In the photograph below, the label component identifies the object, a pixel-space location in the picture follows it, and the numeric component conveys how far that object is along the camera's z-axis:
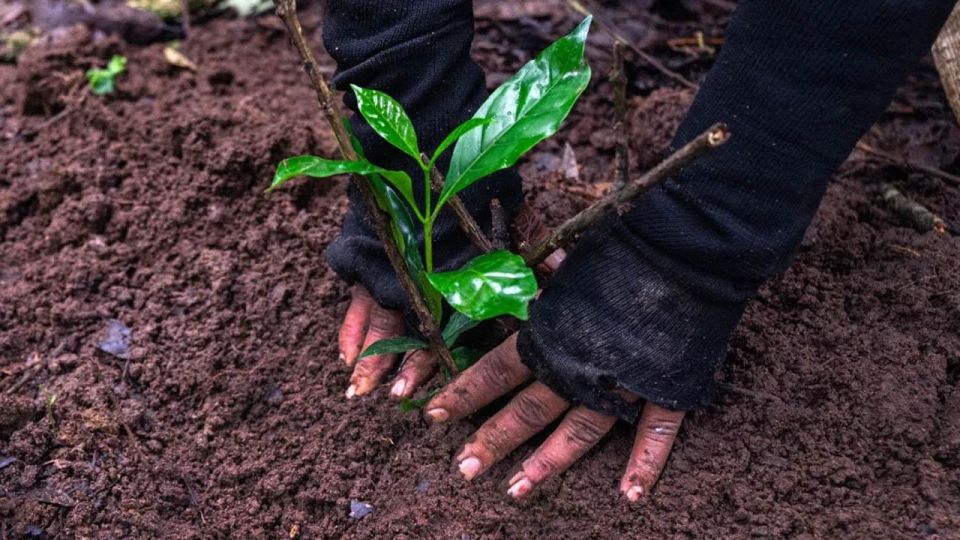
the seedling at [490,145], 0.83
